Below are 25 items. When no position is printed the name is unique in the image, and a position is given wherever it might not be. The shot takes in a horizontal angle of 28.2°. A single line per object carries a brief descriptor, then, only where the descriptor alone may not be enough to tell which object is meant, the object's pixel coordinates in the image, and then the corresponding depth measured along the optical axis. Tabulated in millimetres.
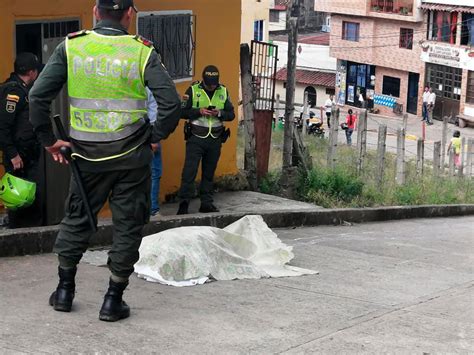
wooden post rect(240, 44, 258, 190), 11516
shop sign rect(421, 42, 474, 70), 48312
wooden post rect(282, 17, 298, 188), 12156
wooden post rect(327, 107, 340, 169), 17186
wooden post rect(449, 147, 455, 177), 26762
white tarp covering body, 6316
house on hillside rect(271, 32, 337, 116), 58594
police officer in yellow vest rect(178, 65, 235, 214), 9406
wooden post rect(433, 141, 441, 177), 25172
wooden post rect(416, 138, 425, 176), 24934
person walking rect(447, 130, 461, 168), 28806
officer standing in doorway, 7328
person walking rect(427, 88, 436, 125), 49906
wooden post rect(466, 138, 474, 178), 27328
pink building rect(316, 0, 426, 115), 52938
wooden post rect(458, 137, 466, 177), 25947
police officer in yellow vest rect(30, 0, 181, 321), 5047
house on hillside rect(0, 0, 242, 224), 8227
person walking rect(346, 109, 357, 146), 39125
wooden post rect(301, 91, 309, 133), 31964
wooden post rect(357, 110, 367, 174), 20408
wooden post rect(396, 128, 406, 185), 21294
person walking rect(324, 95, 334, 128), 46050
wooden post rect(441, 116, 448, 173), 31348
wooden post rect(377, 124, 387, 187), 18138
